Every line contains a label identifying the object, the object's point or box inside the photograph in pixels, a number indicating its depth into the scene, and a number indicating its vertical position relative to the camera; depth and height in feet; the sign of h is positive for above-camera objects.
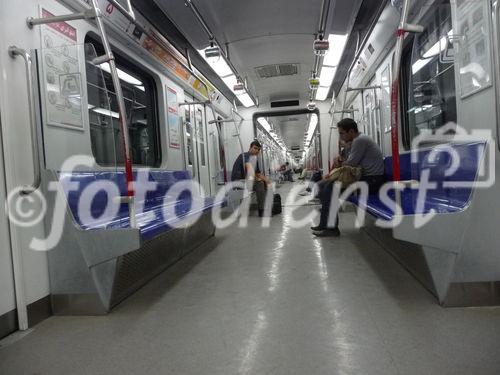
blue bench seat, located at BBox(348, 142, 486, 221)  6.92 -0.37
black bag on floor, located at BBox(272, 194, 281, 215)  21.03 -1.85
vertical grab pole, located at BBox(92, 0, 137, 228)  6.36 +1.18
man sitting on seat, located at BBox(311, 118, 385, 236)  12.50 +0.23
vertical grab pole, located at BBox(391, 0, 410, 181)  6.32 +1.35
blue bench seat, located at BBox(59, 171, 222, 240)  7.38 -0.74
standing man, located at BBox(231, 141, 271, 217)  19.39 +0.13
